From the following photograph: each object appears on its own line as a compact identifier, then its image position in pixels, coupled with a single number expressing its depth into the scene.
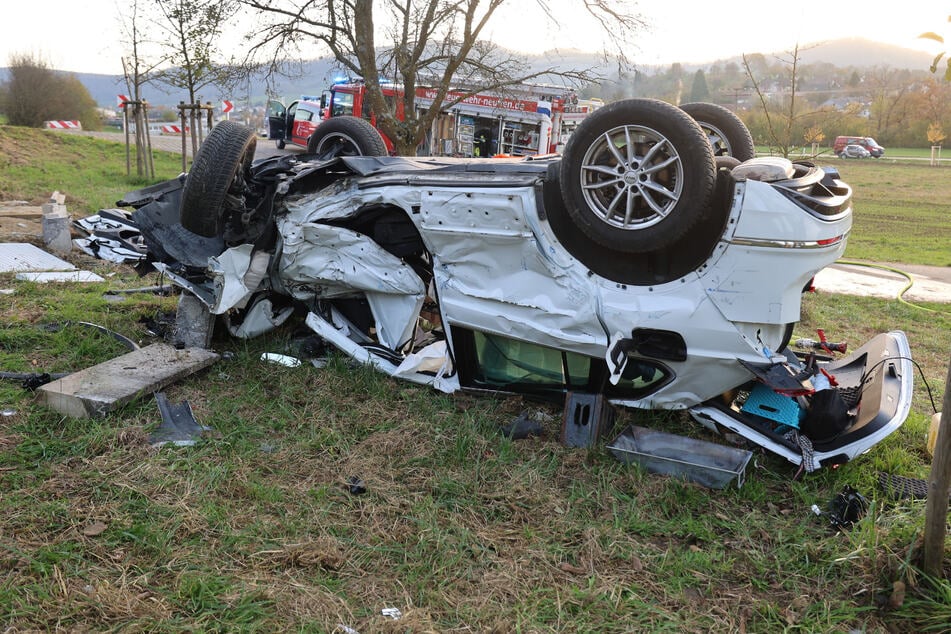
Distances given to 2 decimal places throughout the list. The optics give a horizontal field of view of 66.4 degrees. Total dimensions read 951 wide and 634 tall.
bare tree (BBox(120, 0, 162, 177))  15.17
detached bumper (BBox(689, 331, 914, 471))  3.50
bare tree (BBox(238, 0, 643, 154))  10.44
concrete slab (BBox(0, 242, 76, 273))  7.92
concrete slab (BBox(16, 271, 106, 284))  7.31
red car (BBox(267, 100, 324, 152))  25.14
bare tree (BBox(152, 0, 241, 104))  11.16
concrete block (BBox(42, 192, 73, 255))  8.99
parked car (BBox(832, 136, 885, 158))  39.06
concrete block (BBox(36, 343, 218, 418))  4.12
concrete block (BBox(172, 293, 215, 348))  5.28
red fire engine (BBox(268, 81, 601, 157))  19.16
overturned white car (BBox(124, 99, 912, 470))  3.52
